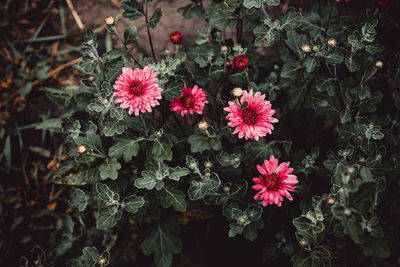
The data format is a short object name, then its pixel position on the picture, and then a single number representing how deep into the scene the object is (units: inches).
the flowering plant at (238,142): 61.7
